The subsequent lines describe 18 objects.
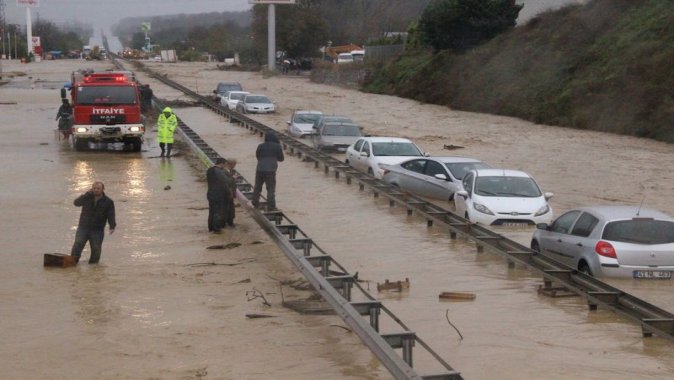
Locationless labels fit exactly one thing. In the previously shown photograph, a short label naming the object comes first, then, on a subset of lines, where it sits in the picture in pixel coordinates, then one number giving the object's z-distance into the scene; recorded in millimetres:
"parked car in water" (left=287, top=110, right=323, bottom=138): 42500
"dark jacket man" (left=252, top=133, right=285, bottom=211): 20203
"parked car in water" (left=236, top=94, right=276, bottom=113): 56938
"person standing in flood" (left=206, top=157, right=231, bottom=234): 19172
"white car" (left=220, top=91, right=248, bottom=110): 58969
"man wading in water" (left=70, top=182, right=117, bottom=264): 16078
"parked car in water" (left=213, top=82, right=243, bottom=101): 65875
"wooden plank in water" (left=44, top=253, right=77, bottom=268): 16438
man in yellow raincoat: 31812
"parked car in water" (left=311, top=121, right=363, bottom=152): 36844
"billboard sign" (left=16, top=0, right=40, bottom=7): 195625
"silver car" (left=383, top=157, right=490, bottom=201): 24156
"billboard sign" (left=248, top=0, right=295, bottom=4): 106981
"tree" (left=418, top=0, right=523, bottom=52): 68875
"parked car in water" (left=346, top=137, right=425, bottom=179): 28562
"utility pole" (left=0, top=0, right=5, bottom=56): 170688
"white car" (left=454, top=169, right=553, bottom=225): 20484
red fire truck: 34406
